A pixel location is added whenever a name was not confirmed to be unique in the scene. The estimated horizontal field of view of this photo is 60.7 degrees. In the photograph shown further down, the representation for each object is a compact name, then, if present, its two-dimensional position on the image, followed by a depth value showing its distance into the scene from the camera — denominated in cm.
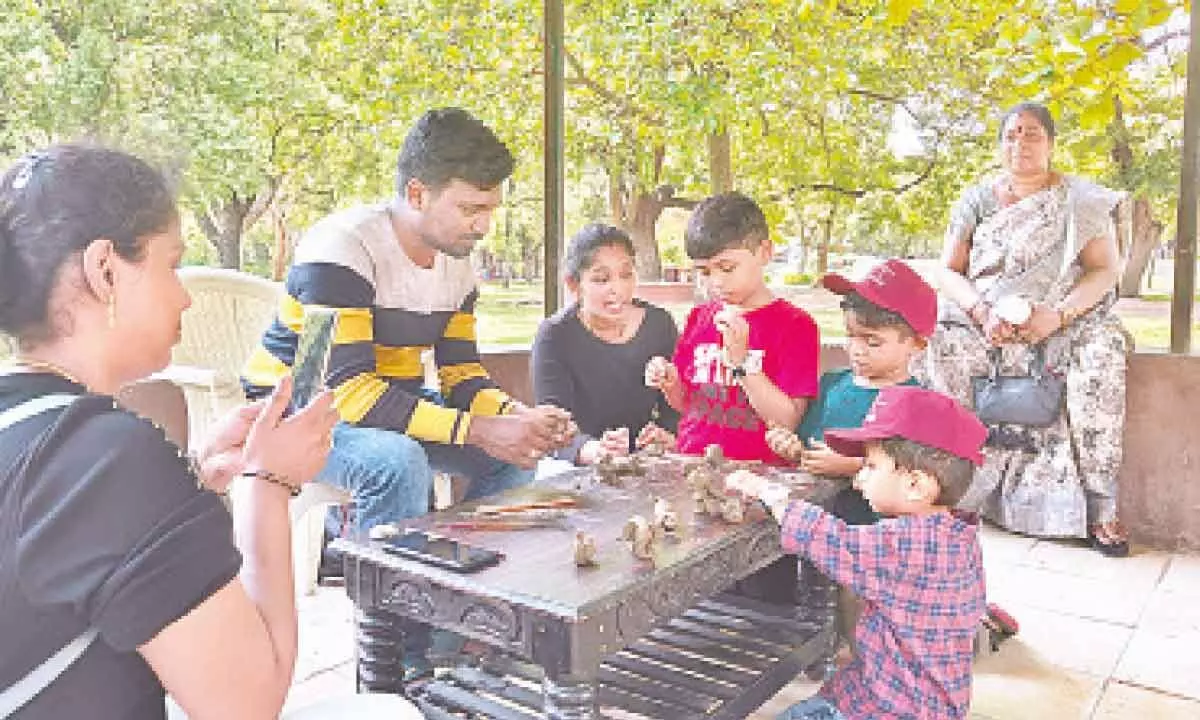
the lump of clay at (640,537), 179
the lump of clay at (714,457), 249
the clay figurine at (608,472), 237
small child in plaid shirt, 192
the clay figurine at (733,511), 205
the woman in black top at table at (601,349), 302
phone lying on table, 172
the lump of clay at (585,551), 174
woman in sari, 384
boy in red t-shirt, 271
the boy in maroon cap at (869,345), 254
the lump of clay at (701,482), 215
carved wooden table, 161
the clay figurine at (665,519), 195
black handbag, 389
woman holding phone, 96
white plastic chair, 309
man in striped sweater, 248
